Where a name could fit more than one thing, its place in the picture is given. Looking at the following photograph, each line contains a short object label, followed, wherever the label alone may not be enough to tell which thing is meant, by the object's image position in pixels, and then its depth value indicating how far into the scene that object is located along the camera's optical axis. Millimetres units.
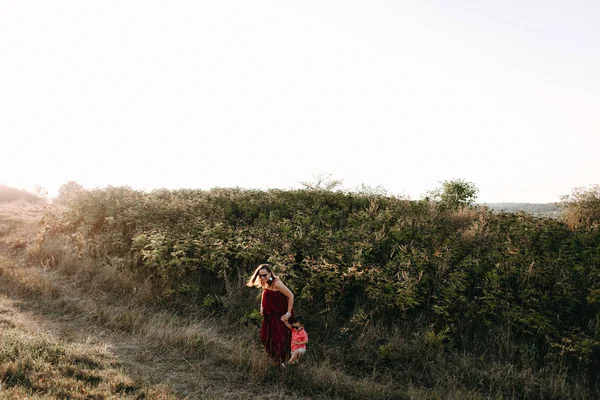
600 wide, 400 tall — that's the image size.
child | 6469
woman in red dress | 6539
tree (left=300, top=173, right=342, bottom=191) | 14345
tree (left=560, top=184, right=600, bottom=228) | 10448
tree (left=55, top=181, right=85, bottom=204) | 15914
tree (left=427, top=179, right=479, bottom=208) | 14375
